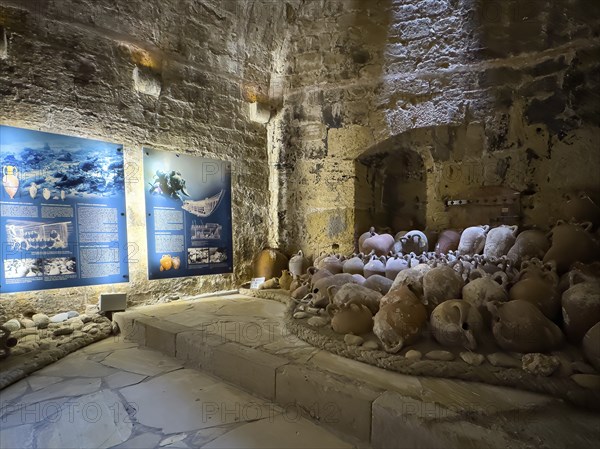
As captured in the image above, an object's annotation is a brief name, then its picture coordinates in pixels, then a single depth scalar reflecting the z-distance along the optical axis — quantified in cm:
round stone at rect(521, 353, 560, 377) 158
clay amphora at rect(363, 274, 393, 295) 264
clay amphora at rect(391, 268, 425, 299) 225
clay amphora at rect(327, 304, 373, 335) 226
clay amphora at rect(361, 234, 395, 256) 373
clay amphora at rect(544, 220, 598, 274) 238
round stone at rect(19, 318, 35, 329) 287
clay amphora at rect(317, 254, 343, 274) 340
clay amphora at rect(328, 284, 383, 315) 238
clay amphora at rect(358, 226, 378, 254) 400
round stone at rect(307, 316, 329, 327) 250
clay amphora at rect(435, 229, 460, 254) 360
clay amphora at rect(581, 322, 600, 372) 157
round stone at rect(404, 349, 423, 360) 183
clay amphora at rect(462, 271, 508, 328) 200
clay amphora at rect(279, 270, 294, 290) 433
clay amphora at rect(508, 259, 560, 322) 196
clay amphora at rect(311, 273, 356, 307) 284
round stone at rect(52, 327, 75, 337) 280
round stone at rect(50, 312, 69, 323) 305
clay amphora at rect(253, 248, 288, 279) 460
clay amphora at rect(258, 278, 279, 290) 434
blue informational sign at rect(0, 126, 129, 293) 291
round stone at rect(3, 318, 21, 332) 279
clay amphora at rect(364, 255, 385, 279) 299
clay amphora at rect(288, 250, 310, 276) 439
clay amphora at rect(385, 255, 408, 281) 288
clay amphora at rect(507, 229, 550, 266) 264
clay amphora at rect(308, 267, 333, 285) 314
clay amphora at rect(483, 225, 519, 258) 299
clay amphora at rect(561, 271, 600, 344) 176
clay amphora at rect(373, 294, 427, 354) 197
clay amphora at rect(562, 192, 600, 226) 284
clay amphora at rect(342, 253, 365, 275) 322
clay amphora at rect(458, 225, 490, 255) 328
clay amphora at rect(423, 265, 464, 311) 218
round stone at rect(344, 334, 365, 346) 210
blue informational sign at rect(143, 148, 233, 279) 378
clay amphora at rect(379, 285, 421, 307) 211
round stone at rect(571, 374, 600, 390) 145
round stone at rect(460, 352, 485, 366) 175
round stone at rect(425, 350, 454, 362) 180
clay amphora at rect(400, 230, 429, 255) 363
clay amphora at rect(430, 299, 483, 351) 187
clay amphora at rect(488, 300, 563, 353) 174
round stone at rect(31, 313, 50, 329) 289
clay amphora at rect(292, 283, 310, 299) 326
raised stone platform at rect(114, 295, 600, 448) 126
